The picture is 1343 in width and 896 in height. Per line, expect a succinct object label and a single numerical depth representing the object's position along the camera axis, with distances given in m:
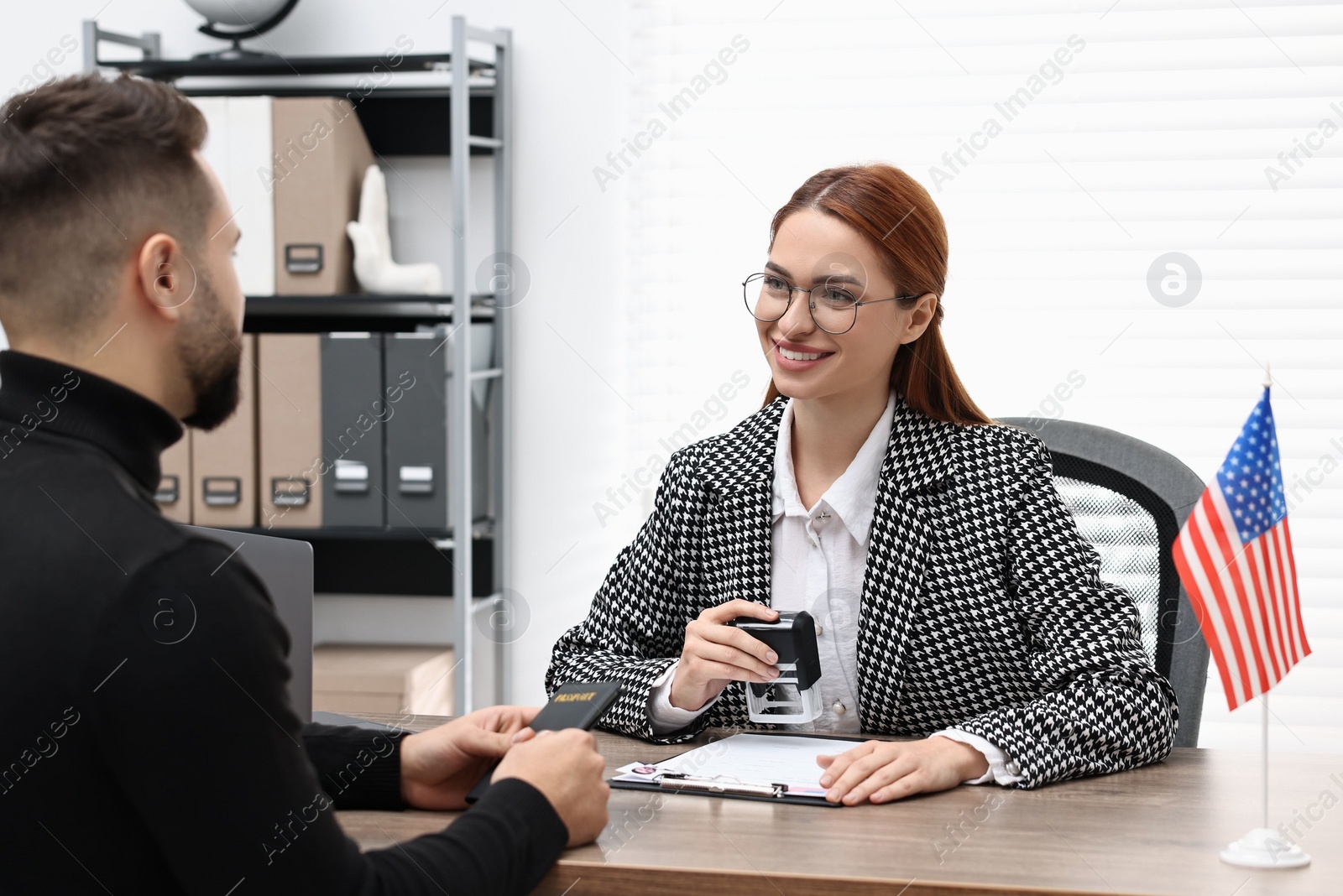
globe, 2.96
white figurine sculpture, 2.85
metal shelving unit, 2.79
